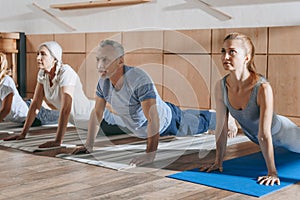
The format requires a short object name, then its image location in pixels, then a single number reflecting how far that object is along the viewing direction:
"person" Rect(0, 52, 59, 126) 3.91
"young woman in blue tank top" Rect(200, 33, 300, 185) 2.48
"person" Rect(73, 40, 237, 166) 2.87
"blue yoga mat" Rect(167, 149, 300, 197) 2.33
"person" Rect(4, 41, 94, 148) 3.33
